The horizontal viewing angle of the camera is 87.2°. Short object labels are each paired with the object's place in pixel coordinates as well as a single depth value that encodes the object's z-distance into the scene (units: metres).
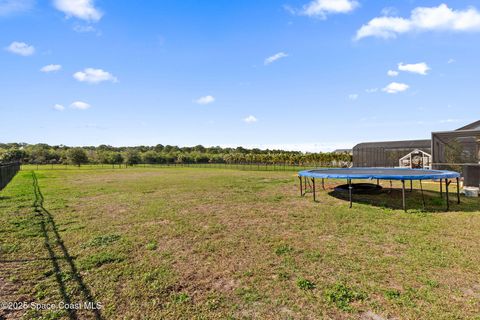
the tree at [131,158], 51.97
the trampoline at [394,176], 6.19
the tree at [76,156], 44.81
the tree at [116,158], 52.38
